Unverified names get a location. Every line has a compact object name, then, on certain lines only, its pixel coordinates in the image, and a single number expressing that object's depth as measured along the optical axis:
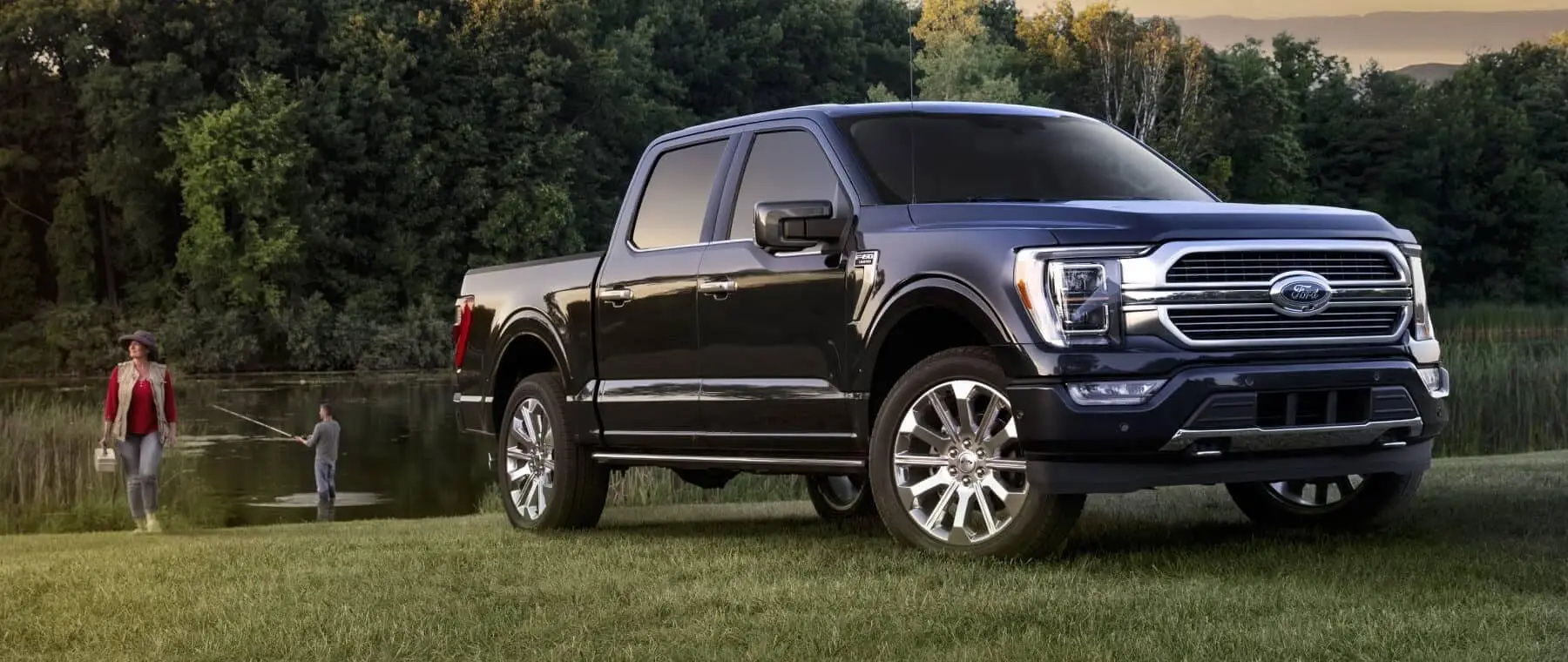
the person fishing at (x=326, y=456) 25.39
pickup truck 7.50
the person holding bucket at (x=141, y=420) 16.16
